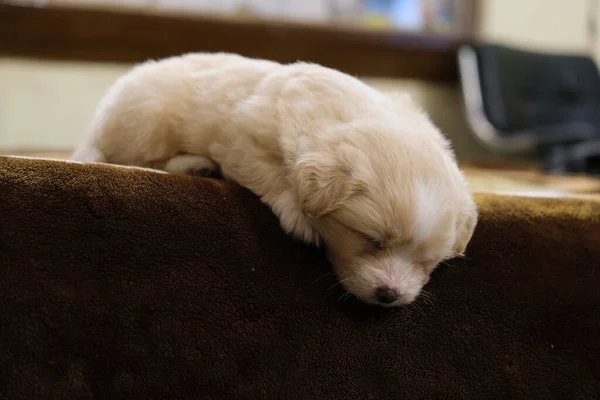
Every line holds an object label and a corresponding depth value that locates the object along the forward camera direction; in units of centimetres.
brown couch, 81
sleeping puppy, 85
